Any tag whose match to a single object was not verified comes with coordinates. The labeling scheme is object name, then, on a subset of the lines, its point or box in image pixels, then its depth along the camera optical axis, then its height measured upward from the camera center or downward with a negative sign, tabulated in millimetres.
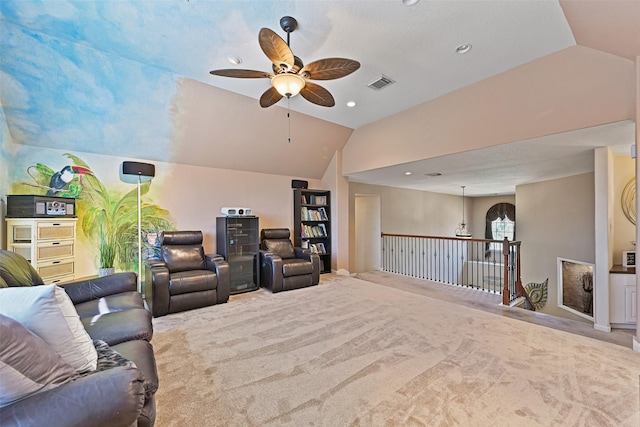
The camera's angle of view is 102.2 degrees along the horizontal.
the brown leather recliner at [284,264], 4367 -865
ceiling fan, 2123 +1308
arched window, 10117 -338
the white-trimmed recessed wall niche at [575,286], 4635 -1388
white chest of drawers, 3006 -336
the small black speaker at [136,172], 3715 +645
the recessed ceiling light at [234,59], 2898 +1776
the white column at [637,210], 2421 +30
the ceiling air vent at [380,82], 3388 +1798
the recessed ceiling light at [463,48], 2723 +1784
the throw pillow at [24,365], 879 -549
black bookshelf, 5691 -171
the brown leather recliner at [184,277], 3281 -841
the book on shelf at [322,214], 5959 +13
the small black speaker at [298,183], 5746 +706
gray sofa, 874 -693
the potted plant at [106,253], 3828 -565
